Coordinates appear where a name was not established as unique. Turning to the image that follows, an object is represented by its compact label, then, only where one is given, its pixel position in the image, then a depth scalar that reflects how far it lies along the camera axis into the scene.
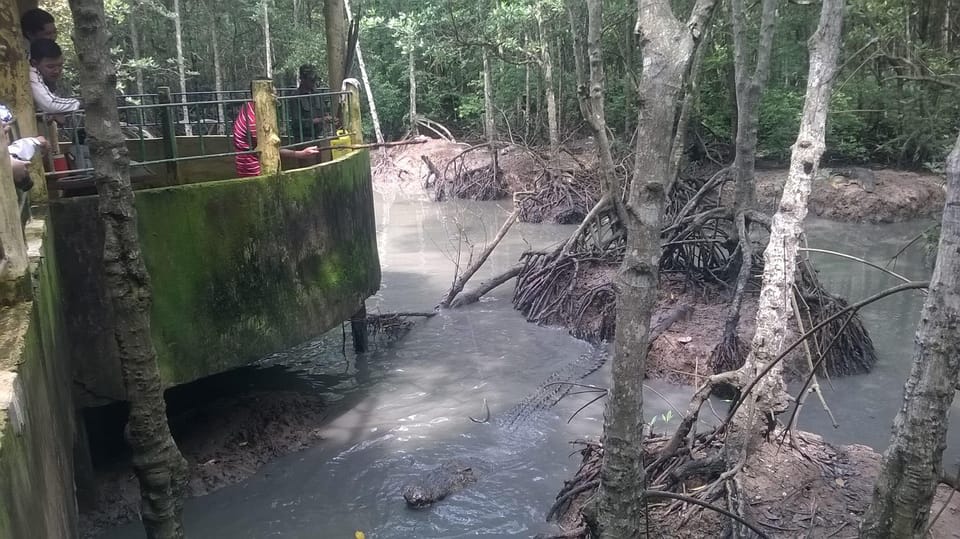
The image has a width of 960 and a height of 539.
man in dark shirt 8.71
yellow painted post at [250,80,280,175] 6.58
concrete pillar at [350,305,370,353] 9.23
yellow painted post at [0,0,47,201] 4.88
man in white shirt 5.40
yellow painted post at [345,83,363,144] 8.66
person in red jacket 7.15
